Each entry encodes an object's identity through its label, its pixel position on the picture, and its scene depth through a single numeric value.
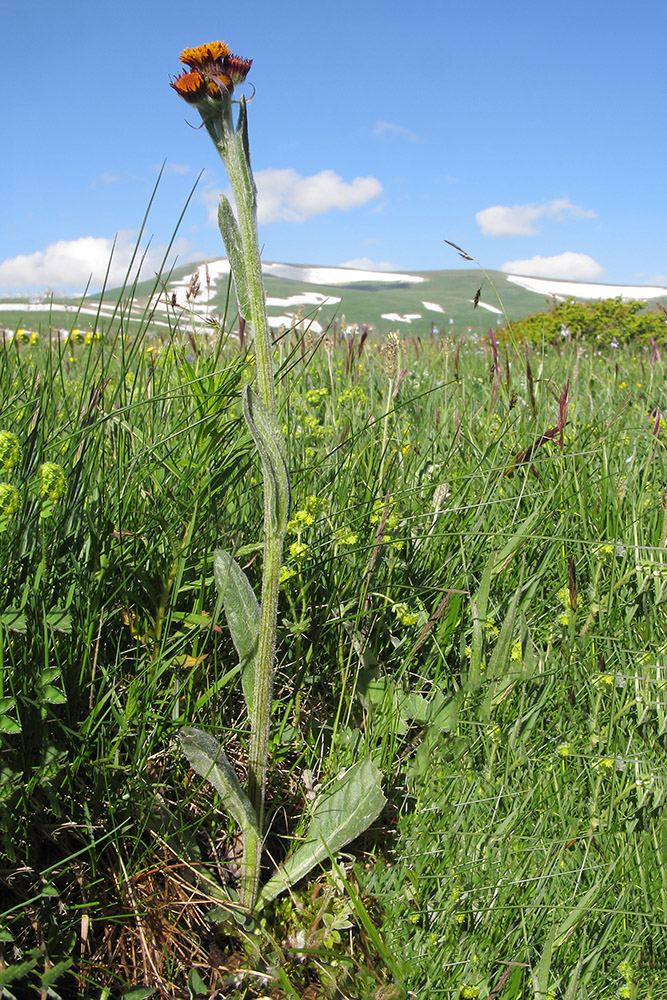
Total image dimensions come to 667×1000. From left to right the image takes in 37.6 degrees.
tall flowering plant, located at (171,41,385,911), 0.38
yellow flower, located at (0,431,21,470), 0.39
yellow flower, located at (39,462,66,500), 0.40
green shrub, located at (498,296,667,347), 9.23
